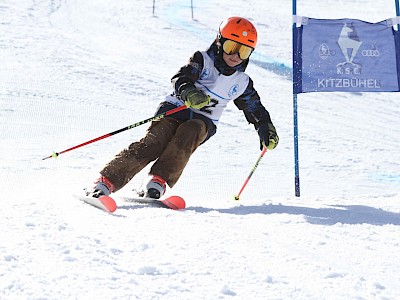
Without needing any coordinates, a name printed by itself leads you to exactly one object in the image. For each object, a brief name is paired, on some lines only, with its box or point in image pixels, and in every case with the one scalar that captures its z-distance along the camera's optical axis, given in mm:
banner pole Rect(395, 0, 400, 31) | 10508
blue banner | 10227
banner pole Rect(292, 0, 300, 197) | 10055
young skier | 7781
